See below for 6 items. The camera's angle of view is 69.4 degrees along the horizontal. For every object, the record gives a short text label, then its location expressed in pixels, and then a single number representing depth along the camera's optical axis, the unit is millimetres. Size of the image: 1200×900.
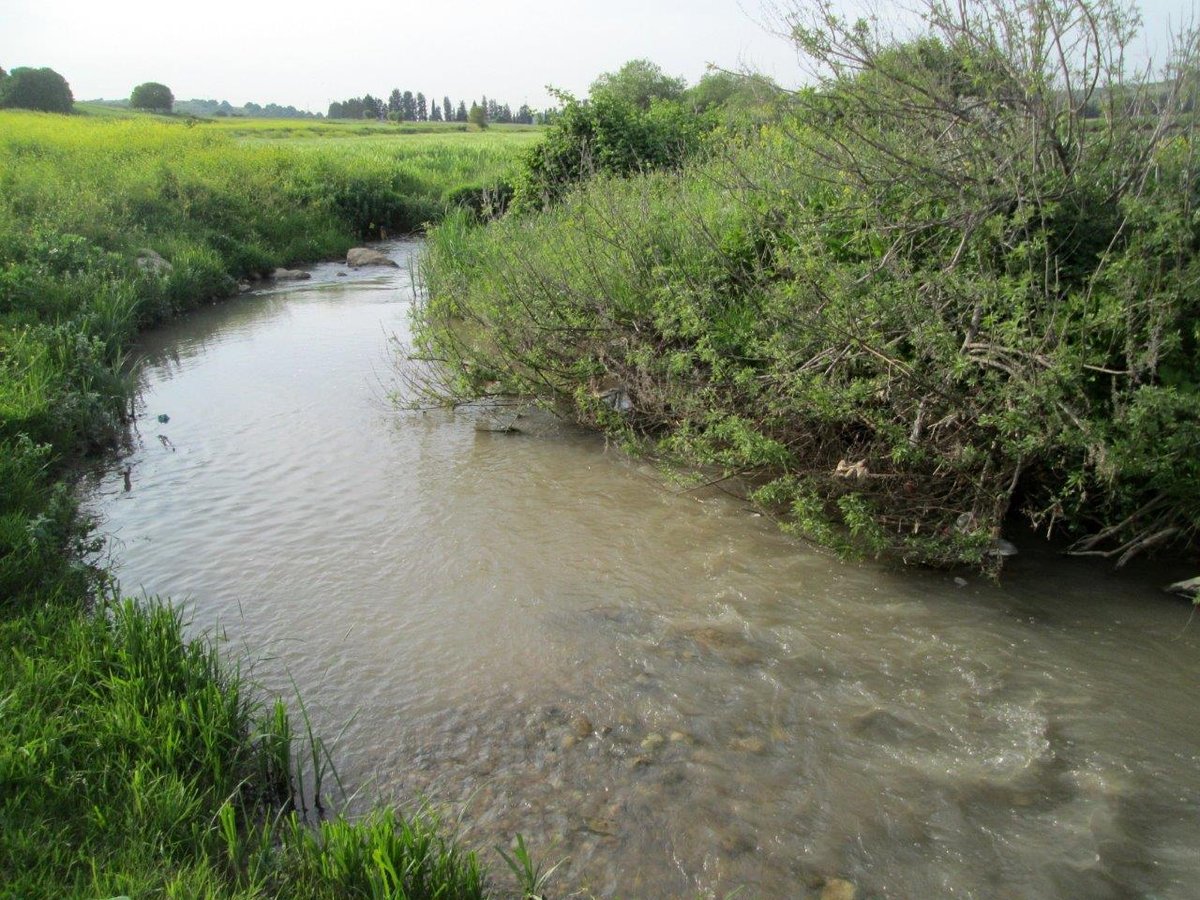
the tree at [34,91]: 50938
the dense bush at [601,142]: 14867
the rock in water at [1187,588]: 5086
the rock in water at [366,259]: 20734
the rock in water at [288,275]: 18891
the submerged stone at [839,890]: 3279
